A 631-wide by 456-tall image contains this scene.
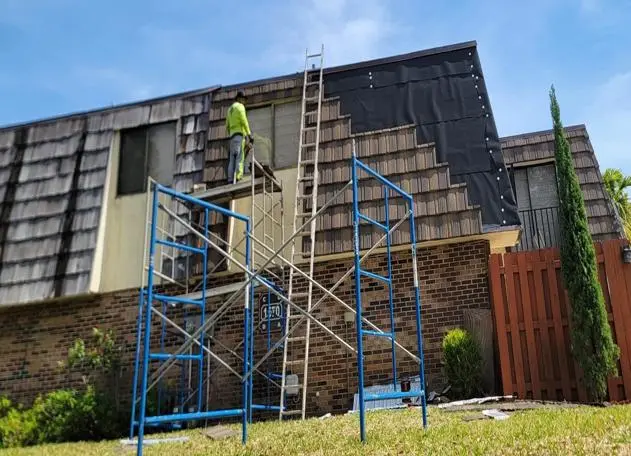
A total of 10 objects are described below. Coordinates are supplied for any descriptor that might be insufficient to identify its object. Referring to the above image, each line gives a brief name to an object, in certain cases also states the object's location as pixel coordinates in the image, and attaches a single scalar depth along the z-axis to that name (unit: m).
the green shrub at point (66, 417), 9.41
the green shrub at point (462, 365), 8.22
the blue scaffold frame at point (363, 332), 4.79
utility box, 9.12
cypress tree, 7.82
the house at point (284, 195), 9.37
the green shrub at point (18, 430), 9.70
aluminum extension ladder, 9.05
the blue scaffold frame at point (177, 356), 5.07
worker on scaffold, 10.41
